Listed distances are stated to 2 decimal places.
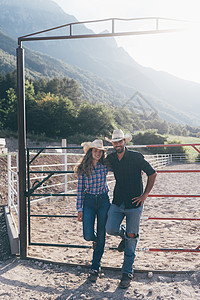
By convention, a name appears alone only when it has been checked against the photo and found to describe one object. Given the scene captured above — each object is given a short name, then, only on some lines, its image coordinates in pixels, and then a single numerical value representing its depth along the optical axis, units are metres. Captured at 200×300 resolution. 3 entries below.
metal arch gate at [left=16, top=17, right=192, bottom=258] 4.16
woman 3.40
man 3.30
